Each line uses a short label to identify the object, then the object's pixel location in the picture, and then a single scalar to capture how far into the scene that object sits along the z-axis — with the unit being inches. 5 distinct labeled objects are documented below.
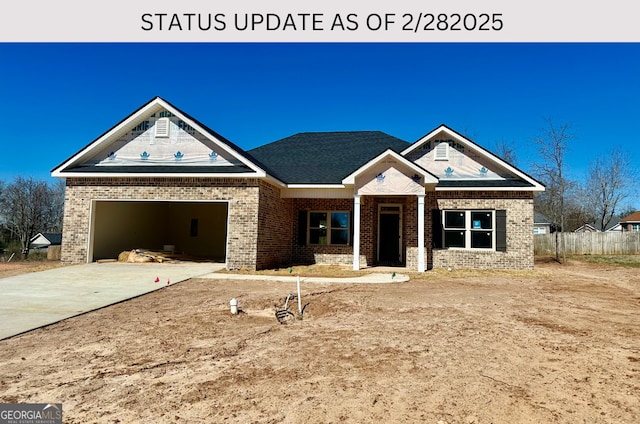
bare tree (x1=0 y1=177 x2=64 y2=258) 1546.5
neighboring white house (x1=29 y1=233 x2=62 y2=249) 1074.1
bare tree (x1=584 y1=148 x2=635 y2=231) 1502.2
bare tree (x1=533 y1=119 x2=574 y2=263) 895.1
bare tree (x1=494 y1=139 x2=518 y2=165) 1352.1
